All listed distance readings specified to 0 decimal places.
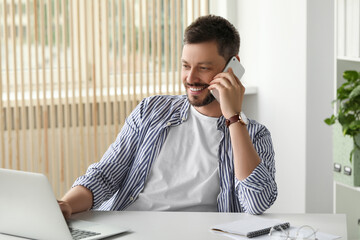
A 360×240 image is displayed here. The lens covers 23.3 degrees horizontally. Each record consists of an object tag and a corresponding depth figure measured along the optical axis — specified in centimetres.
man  299
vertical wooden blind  514
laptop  236
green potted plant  397
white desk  249
